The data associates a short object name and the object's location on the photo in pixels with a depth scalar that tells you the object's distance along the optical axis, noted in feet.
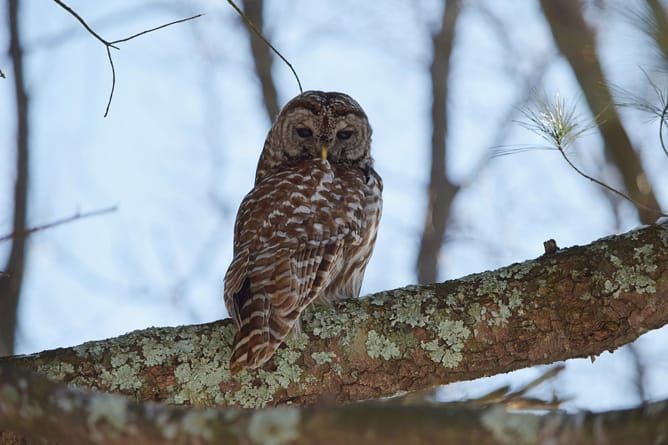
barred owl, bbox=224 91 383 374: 26.48
